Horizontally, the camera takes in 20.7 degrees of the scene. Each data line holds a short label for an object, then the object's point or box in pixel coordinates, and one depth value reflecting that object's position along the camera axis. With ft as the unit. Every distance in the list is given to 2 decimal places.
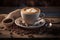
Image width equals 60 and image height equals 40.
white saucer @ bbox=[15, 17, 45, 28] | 3.89
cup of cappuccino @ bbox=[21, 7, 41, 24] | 3.87
